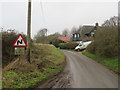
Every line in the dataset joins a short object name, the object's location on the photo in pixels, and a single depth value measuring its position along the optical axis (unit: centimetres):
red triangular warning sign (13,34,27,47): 878
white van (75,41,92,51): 3488
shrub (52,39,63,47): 5398
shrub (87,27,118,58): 1360
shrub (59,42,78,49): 4110
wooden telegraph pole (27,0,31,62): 1076
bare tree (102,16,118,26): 2183
